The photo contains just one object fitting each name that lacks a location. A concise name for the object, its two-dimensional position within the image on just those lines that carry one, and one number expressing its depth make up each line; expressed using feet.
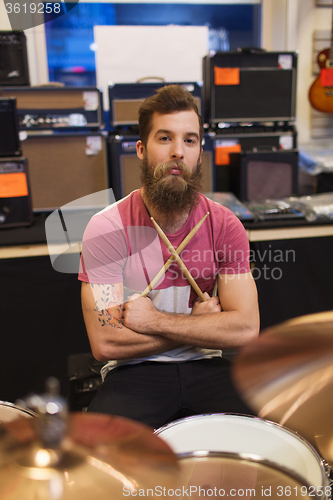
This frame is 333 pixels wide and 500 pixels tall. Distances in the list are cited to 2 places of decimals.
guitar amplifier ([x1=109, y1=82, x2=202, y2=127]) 7.52
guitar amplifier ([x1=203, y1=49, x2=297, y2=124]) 7.77
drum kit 1.50
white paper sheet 11.52
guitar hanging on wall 10.41
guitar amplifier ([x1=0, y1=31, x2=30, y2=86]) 7.29
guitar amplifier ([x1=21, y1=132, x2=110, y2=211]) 7.11
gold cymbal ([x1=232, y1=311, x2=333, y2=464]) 2.01
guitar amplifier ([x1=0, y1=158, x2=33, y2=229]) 5.82
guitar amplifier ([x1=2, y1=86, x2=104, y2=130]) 7.15
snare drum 2.20
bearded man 3.66
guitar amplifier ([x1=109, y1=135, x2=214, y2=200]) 7.33
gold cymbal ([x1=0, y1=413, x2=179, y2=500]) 1.48
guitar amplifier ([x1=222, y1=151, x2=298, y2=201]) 7.47
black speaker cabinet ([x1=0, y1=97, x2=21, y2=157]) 5.94
